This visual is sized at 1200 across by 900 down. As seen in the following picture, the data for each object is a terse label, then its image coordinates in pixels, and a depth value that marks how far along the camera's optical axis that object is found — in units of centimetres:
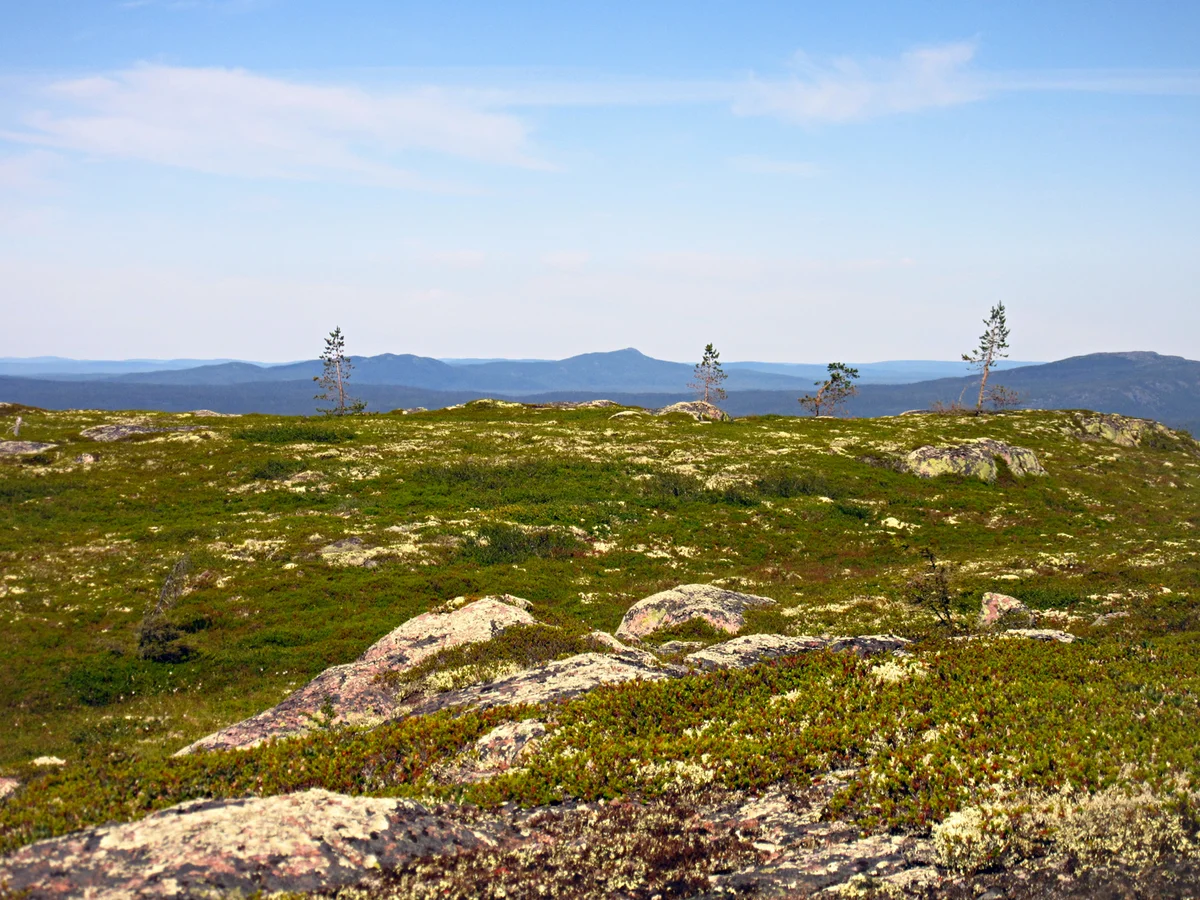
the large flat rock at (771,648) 1731
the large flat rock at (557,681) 1559
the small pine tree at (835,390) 11745
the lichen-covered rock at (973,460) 6334
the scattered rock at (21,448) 5479
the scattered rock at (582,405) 10612
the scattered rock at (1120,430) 8456
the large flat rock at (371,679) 1742
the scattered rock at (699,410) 10275
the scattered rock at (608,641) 2055
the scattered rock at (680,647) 2207
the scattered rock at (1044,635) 1822
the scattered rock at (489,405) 10000
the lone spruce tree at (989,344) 10425
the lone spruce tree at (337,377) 11106
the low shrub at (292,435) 6556
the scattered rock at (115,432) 6212
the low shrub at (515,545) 4122
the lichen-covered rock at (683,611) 2709
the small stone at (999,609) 2722
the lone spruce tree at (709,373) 12506
